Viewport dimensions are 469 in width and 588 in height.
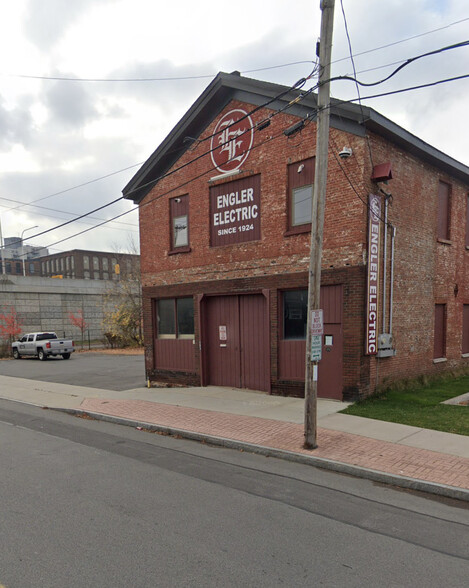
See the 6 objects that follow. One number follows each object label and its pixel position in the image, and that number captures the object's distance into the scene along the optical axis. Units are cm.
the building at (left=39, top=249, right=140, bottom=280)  9044
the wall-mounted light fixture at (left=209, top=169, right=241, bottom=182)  1205
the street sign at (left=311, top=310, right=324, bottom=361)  675
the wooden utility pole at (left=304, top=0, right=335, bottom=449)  669
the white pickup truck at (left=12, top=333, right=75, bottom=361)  2636
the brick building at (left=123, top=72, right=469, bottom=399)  994
